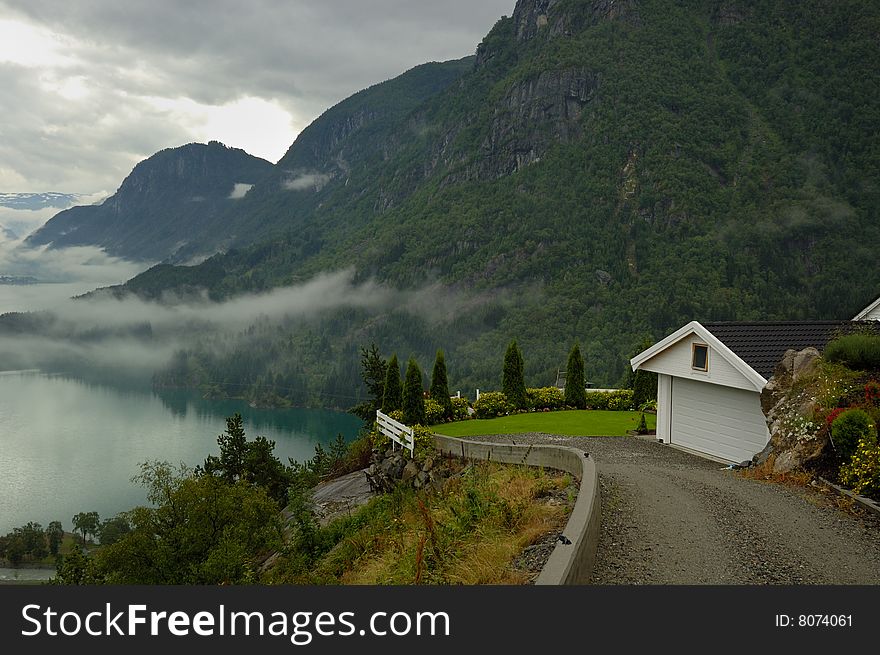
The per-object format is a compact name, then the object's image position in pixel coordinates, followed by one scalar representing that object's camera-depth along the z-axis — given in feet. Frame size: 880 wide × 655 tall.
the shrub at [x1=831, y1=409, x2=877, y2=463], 37.40
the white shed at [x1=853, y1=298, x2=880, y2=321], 71.82
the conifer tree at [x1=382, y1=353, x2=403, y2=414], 86.99
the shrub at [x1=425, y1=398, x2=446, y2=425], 84.64
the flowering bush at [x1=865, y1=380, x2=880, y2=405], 40.96
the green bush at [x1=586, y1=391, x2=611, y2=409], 99.40
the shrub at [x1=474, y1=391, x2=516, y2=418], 89.61
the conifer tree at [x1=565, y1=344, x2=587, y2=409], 97.86
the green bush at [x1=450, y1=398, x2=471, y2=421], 88.07
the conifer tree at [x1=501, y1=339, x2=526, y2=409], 94.12
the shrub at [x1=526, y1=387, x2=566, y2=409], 97.66
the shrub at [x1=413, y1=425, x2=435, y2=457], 64.59
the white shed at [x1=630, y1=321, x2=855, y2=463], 58.95
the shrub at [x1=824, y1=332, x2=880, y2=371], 45.85
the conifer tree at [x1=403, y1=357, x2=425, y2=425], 80.99
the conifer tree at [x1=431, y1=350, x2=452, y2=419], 87.76
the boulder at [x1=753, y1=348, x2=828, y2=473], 41.70
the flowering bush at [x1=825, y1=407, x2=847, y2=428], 40.25
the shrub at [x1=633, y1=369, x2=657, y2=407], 94.38
